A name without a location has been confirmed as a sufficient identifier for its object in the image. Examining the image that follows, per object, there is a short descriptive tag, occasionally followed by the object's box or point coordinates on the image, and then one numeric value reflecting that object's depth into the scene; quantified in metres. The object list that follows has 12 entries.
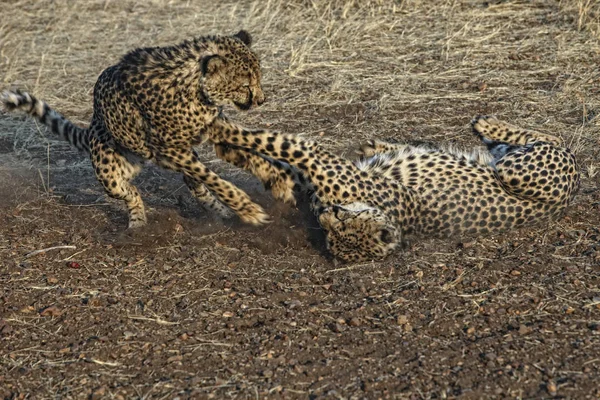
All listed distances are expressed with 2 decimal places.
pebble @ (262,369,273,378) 8.80
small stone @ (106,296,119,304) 10.55
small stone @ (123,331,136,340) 9.73
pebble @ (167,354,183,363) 9.20
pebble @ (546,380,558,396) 8.23
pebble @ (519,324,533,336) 9.29
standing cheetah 11.35
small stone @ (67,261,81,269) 11.47
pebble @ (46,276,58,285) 11.09
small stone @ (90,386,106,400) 8.69
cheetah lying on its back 11.53
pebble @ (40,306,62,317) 10.28
